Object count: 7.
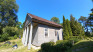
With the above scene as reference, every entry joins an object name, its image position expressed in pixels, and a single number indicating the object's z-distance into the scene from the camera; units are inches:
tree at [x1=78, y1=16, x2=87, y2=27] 1344.5
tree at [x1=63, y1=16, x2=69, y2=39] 411.8
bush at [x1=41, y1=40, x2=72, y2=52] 153.5
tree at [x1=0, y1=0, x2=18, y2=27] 678.5
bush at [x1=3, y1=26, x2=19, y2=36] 636.3
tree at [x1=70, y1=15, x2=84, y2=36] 500.7
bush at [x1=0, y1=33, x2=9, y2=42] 574.0
